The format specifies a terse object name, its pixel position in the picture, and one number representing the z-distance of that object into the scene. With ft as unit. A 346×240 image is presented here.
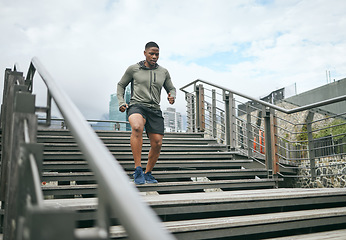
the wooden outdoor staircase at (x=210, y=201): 7.86
